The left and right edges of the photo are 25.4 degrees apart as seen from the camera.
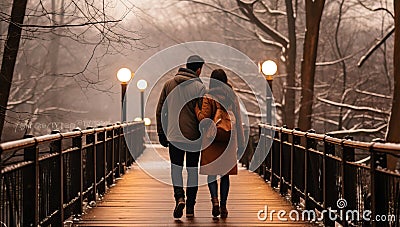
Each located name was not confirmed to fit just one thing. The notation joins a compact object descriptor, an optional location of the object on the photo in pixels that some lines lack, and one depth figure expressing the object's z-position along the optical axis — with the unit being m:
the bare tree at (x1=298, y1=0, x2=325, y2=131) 26.00
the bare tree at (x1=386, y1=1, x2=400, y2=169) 18.97
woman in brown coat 11.45
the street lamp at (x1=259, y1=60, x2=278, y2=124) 22.72
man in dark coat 11.39
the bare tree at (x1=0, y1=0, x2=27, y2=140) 17.14
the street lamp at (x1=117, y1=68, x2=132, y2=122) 26.61
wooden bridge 7.84
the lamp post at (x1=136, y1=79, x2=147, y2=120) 38.90
